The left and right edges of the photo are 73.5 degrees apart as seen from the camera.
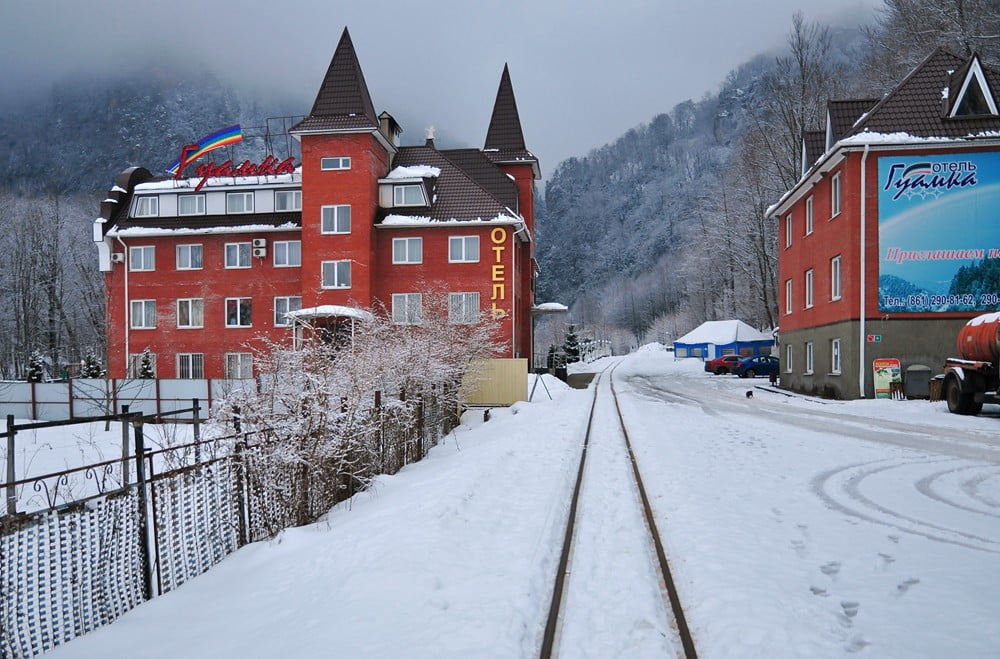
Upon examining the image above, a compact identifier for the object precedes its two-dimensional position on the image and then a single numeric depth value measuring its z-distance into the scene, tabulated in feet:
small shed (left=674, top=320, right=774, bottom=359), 196.44
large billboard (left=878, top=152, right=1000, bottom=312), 75.05
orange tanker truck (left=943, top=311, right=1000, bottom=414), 57.93
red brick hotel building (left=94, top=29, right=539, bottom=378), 108.99
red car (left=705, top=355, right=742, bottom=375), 162.74
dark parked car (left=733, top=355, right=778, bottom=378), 146.51
